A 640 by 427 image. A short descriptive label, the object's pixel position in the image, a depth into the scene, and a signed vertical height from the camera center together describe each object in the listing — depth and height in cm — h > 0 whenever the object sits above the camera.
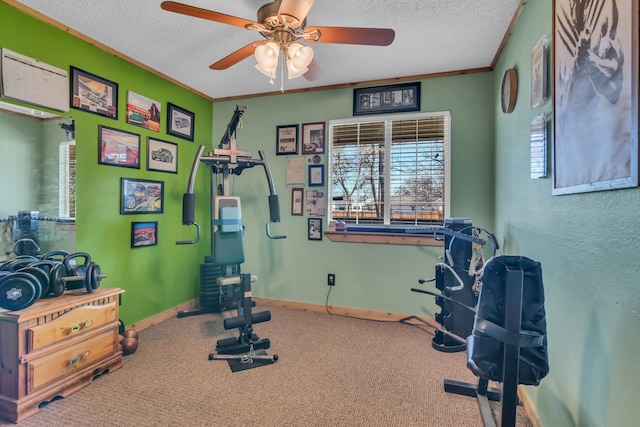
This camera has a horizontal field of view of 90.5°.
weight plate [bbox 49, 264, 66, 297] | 200 -44
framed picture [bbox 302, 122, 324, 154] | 351 +84
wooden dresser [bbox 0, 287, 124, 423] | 174 -83
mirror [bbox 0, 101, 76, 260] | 212 +21
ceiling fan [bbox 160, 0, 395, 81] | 161 +100
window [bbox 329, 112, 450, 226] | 316 +46
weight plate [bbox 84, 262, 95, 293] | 215 -46
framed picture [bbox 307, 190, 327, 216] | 350 +11
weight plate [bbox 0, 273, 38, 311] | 175 -45
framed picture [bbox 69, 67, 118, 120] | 244 +96
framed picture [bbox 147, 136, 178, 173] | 310 +58
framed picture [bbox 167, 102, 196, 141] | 331 +98
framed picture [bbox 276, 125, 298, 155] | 361 +84
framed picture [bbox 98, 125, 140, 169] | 266 +57
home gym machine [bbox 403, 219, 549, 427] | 127 -47
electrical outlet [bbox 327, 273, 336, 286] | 346 -73
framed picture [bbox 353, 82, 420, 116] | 320 +118
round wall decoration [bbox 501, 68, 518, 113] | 214 +87
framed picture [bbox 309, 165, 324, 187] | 350 +42
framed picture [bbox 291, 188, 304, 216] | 359 +13
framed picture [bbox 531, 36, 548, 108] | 158 +73
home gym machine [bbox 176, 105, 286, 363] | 254 -26
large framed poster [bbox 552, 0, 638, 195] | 92 +41
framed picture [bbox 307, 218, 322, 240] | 352 -17
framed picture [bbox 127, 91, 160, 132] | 289 +96
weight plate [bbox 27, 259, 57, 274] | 200 -34
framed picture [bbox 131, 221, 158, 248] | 296 -21
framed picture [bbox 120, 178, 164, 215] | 287 +15
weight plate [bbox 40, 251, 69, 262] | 227 -32
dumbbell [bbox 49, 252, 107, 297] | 203 -43
